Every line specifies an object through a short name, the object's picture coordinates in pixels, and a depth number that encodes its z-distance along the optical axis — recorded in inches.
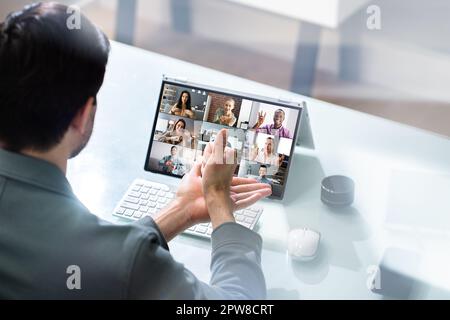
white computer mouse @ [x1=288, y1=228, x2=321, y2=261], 79.7
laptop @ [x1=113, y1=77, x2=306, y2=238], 85.2
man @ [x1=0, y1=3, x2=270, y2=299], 67.9
